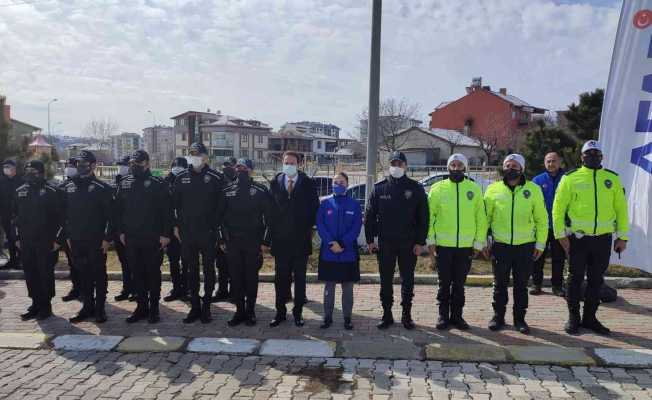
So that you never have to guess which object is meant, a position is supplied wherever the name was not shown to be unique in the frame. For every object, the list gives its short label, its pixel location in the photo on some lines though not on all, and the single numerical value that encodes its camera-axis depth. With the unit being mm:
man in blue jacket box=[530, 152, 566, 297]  7406
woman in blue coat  5961
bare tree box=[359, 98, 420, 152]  38344
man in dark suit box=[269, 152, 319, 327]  6117
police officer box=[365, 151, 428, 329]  5871
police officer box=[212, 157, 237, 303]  7441
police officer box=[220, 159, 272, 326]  6121
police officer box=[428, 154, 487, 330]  5895
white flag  6715
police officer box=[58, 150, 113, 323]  6387
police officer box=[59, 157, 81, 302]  7471
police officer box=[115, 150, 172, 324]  6297
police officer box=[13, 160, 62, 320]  6582
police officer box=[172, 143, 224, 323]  6277
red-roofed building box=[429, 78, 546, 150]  52094
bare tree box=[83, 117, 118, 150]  68619
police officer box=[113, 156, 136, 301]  7416
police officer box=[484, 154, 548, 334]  5816
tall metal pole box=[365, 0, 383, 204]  9250
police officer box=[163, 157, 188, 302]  7434
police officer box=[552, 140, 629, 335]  5781
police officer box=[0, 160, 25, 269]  9102
